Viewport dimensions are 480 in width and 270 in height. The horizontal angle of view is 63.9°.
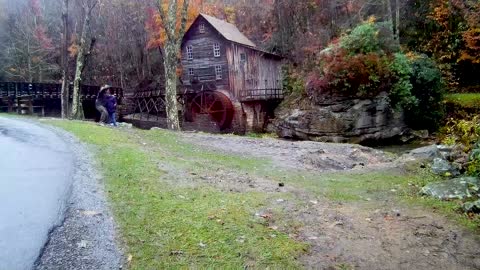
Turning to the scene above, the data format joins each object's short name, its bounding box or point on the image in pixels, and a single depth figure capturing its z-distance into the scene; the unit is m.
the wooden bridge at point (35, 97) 26.52
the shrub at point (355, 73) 23.02
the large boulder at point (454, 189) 7.03
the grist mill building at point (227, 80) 32.03
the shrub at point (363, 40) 23.50
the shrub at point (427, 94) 23.38
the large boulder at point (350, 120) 23.47
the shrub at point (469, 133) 7.06
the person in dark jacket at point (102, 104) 18.21
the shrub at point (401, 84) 22.81
